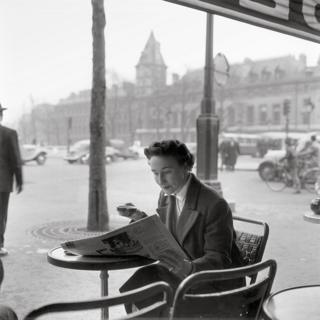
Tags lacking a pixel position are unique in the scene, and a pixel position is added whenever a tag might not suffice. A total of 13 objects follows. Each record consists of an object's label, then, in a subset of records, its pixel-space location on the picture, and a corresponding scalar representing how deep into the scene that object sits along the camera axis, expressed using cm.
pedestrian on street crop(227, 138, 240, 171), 1813
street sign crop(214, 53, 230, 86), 726
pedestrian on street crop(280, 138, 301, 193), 1104
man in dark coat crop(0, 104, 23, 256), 456
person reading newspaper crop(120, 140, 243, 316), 184
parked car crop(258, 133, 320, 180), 1334
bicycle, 1112
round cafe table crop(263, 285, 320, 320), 153
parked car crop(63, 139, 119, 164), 2365
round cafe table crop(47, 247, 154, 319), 192
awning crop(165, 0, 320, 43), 268
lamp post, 697
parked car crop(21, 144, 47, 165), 2207
